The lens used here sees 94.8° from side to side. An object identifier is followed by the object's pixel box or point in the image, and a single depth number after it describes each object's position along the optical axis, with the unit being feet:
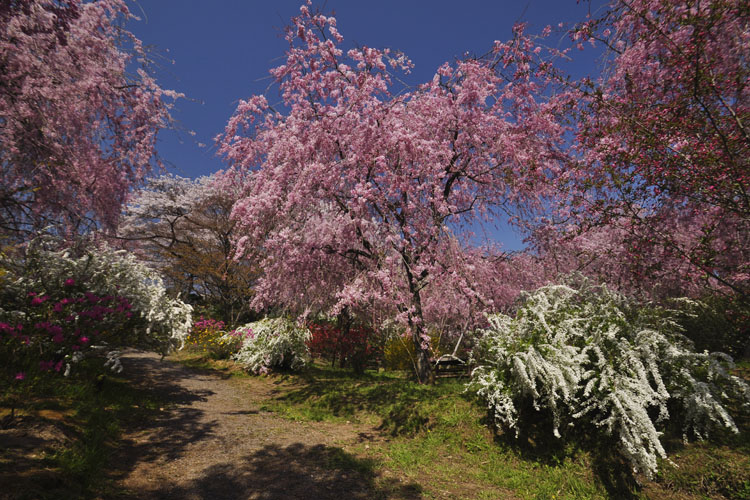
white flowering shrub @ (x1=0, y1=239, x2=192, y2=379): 17.35
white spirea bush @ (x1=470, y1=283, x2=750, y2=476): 15.33
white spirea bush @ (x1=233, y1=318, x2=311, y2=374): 37.45
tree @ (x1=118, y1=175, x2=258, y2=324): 58.70
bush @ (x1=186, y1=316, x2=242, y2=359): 45.62
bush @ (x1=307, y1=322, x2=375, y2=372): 42.83
